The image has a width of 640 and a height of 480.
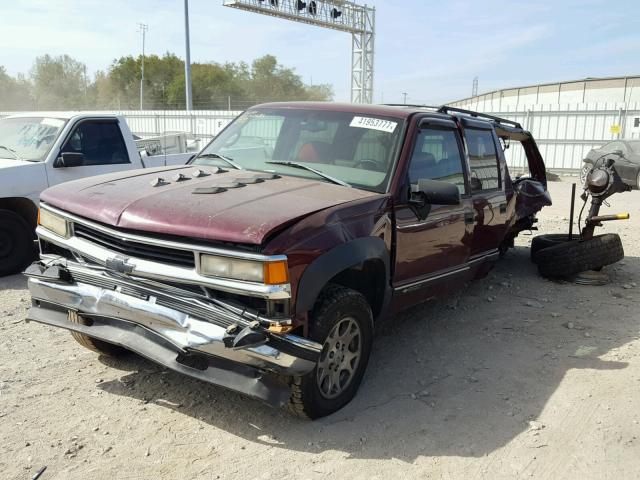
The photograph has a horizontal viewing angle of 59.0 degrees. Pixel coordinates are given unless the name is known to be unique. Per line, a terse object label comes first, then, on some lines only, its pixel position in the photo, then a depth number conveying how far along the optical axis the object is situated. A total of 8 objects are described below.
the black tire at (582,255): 6.29
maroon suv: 2.86
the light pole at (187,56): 28.55
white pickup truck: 6.12
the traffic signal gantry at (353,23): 29.69
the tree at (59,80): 74.50
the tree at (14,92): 70.23
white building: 19.92
